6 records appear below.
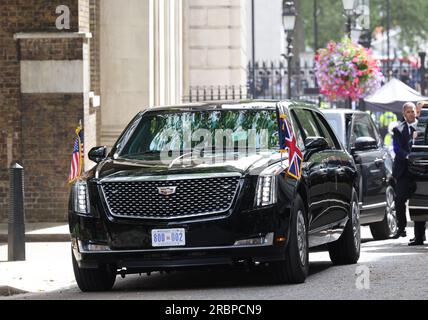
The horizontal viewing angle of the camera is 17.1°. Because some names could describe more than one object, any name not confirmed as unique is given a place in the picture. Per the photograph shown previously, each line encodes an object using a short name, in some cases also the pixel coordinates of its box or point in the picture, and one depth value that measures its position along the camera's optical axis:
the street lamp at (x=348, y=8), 33.95
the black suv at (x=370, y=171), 19.70
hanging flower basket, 35.34
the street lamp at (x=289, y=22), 36.66
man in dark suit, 19.16
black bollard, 16.92
